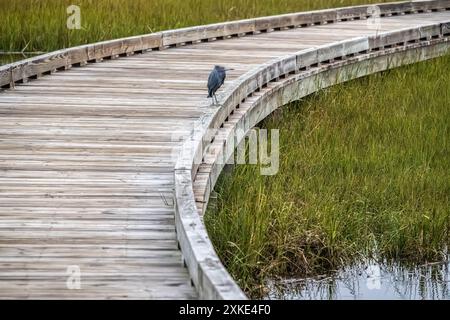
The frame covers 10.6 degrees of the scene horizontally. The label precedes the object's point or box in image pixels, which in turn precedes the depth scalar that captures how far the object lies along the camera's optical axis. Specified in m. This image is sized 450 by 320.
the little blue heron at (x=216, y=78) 19.47
